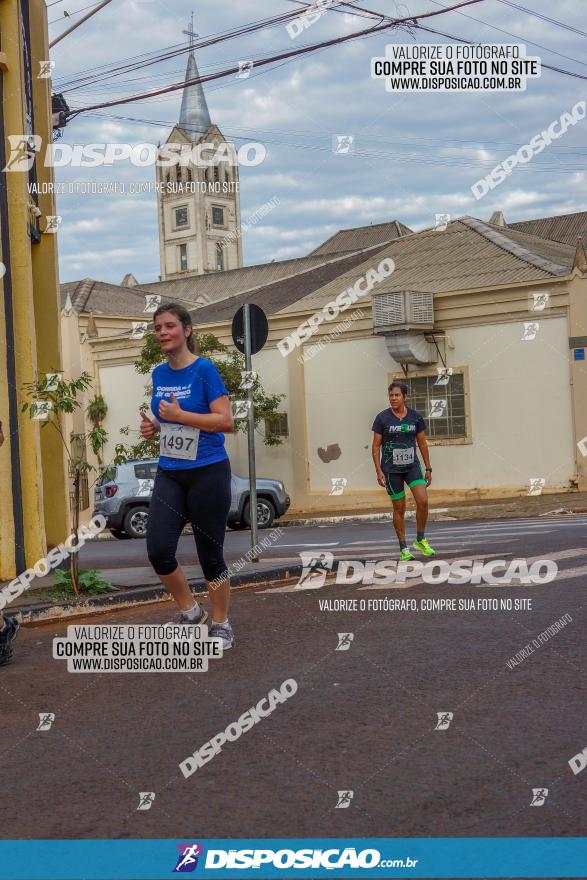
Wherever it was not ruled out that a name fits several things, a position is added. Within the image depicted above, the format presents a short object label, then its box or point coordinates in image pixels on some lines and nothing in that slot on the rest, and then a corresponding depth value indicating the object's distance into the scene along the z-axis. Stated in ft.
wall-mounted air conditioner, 90.38
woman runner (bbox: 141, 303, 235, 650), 23.79
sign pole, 40.22
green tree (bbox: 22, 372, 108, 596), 32.76
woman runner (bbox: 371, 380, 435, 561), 40.22
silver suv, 74.64
